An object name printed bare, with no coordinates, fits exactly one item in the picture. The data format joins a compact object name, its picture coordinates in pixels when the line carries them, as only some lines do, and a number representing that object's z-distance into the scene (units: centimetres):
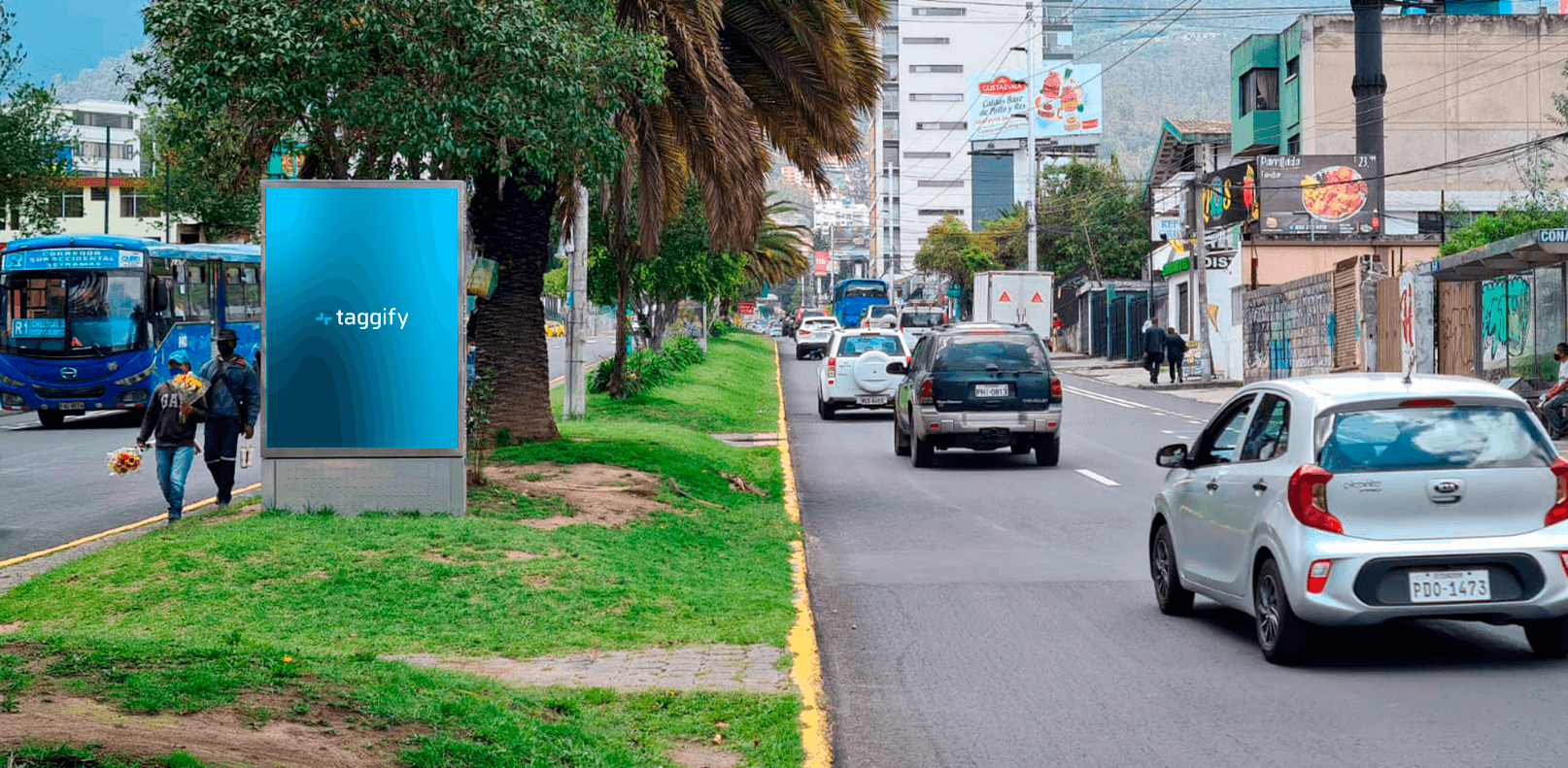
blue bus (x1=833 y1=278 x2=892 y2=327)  7981
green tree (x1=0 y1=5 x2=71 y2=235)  3847
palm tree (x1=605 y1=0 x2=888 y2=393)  1723
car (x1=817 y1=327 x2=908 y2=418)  3002
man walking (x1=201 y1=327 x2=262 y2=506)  1456
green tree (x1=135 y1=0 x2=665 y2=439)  1366
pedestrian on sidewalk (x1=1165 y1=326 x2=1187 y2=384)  4366
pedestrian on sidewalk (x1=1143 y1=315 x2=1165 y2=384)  4438
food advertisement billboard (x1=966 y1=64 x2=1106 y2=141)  12162
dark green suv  2055
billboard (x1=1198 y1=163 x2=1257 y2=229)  5103
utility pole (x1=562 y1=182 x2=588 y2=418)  2478
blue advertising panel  1274
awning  2447
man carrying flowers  1420
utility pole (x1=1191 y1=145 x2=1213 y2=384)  4172
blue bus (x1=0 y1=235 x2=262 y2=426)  2972
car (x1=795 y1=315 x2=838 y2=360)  6394
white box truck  5684
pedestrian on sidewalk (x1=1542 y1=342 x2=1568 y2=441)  2389
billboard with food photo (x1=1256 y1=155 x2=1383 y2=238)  4991
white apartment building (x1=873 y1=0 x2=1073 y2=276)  15888
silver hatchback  812
